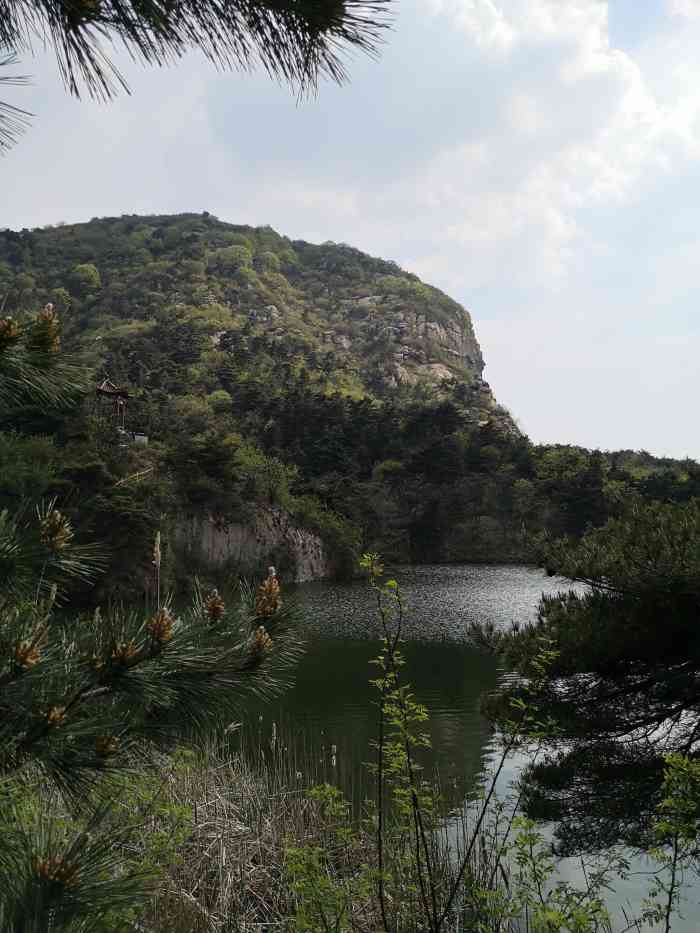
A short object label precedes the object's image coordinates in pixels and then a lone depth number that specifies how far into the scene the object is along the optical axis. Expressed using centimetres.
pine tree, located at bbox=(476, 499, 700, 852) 358
